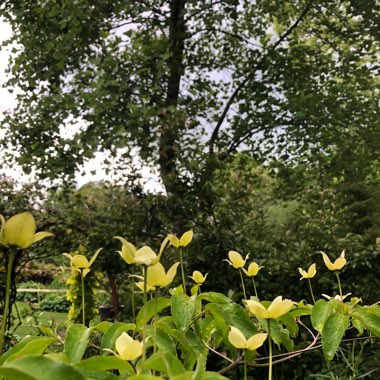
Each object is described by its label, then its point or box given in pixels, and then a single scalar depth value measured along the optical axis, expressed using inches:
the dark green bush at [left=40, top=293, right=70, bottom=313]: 335.3
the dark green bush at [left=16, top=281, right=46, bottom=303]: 359.8
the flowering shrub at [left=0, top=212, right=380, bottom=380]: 18.9
